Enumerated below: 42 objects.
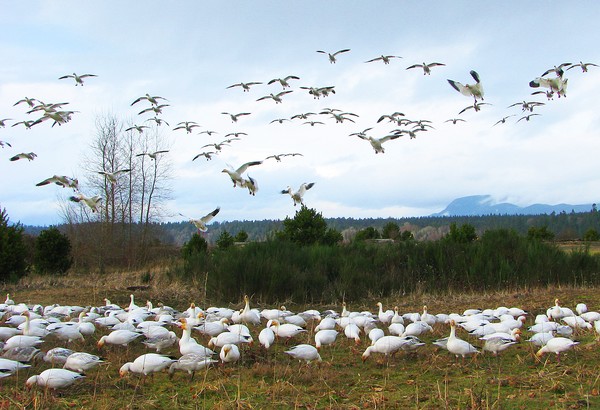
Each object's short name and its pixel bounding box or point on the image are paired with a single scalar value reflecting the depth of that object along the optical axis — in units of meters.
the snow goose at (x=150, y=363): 6.43
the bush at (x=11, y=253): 20.53
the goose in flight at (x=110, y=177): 15.63
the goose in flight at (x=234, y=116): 20.62
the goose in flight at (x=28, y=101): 19.11
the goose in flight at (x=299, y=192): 17.17
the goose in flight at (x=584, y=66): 15.06
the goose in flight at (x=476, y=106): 15.40
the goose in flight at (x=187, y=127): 20.75
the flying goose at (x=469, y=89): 14.81
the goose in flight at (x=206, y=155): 18.72
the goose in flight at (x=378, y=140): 16.95
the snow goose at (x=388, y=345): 7.28
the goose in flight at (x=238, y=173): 14.62
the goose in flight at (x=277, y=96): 20.41
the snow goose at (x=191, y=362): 6.61
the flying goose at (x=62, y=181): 14.64
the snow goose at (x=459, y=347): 7.16
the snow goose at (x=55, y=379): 6.01
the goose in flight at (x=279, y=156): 17.63
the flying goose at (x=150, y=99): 19.80
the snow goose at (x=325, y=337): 8.17
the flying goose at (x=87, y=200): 14.92
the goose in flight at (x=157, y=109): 20.02
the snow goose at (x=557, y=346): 6.91
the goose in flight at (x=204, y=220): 13.98
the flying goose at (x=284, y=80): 19.80
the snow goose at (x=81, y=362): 6.73
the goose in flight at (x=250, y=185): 14.75
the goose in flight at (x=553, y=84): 14.73
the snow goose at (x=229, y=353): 6.96
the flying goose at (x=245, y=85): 20.00
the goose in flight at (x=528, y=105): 17.44
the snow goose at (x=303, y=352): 7.15
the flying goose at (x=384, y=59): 18.47
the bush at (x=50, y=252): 24.36
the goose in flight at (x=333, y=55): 19.16
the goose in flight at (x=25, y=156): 16.11
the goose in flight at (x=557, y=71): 14.67
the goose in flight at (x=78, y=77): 20.14
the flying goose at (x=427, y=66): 18.11
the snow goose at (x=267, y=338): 7.82
